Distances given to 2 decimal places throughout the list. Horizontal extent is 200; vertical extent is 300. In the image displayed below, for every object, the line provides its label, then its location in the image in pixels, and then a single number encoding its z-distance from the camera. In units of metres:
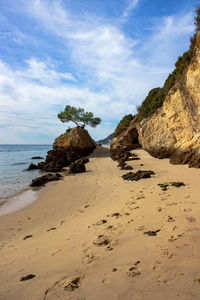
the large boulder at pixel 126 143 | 24.42
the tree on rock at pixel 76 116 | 37.28
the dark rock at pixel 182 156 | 10.54
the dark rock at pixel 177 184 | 6.78
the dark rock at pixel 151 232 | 3.33
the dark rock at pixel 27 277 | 2.47
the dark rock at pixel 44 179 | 11.05
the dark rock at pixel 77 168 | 14.86
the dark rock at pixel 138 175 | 9.34
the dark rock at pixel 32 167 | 18.88
